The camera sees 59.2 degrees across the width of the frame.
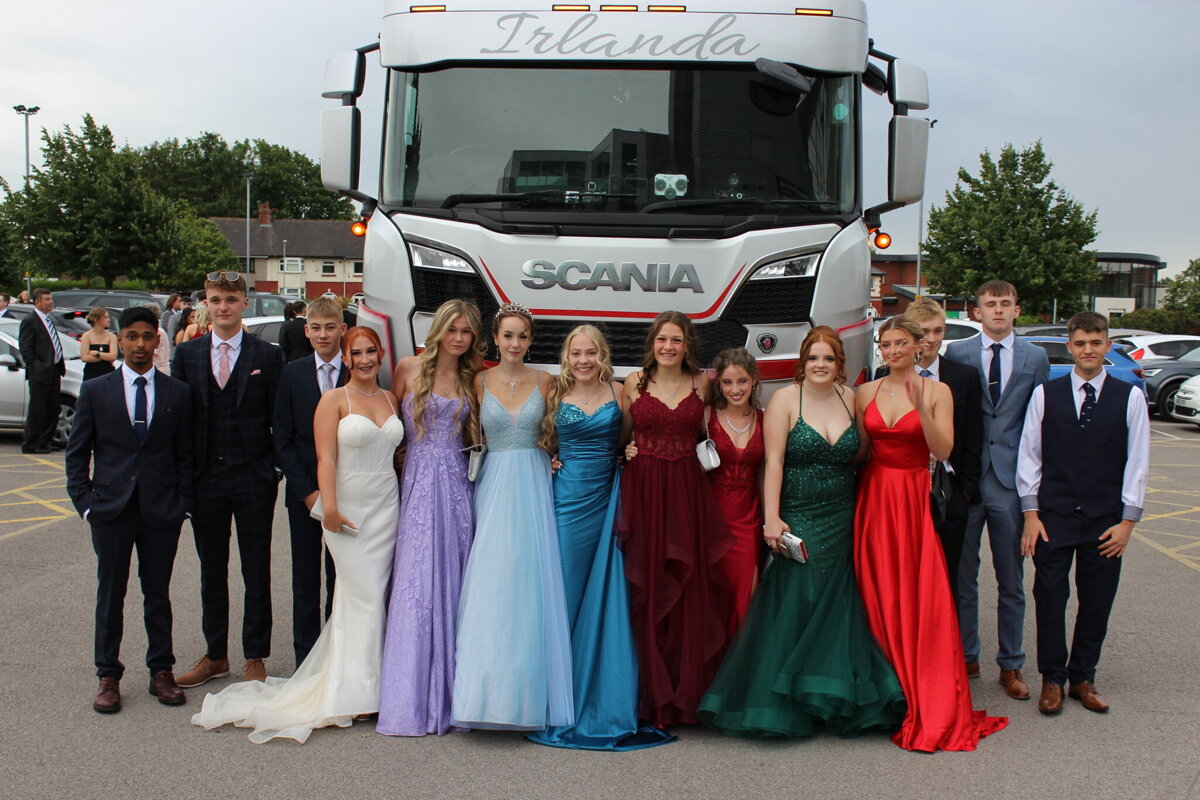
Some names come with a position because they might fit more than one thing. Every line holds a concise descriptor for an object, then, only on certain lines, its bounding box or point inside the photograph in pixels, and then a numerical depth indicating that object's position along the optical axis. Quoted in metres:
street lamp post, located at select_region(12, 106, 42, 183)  42.09
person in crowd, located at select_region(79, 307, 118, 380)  11.56
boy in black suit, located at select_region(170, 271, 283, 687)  5.09
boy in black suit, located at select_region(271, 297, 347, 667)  5.05
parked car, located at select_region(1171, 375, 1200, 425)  17.81
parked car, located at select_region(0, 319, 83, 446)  13.05
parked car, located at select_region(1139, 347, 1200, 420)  19.23
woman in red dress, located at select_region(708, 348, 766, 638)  4.91
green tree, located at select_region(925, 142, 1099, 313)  39.19
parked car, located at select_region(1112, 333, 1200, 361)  20.16
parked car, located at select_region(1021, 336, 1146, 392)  17.53
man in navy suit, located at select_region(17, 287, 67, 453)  12.17
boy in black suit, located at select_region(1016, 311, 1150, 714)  4.89
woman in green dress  4.51
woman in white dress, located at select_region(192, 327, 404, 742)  4.73
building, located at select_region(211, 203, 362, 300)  74.31
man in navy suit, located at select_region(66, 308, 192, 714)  4.84
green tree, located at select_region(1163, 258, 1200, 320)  47.62
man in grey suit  5.29
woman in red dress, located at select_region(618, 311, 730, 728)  4.64
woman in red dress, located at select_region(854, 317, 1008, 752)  4.64
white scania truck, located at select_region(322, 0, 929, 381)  5.52
